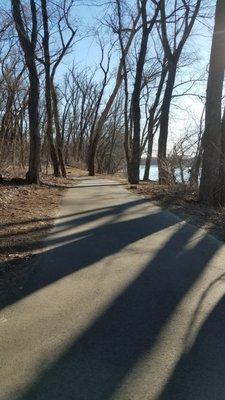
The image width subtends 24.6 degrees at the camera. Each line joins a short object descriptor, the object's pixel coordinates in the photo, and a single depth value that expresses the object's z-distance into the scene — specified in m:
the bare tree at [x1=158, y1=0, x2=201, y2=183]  24.08
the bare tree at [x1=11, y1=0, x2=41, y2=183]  17.81
